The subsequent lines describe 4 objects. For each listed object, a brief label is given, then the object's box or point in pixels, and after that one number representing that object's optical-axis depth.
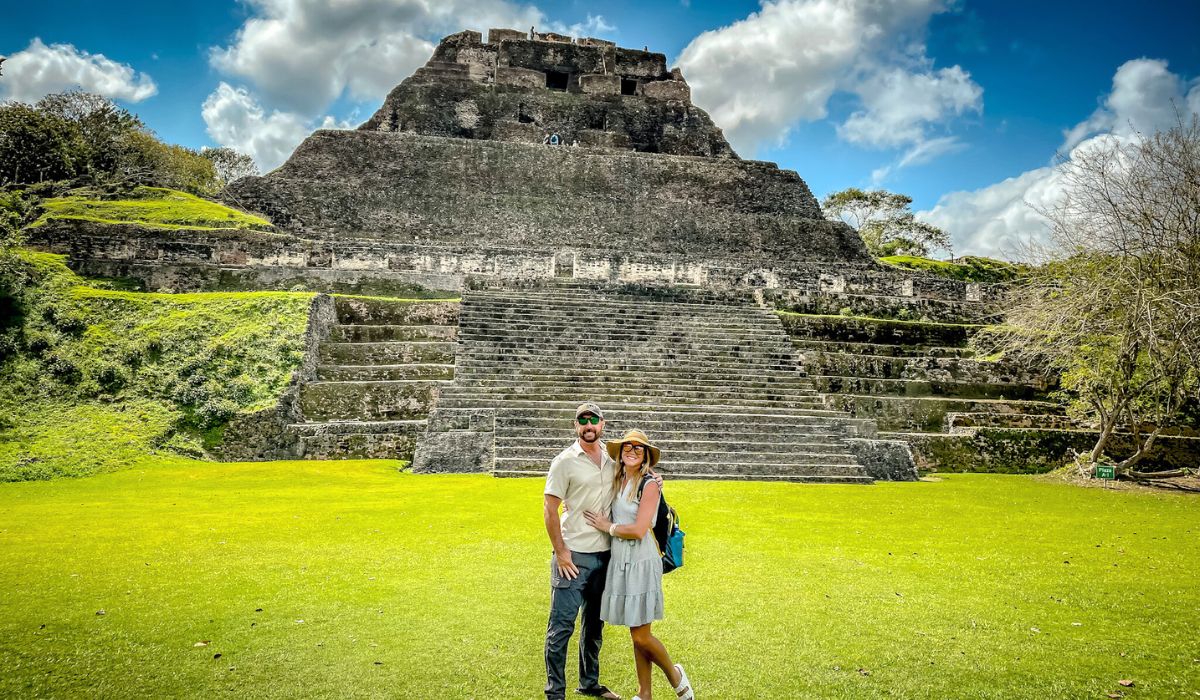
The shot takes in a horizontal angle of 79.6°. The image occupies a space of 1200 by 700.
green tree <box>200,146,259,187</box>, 47.06
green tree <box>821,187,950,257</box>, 43.34
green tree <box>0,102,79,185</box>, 25.81
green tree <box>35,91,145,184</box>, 27.86
